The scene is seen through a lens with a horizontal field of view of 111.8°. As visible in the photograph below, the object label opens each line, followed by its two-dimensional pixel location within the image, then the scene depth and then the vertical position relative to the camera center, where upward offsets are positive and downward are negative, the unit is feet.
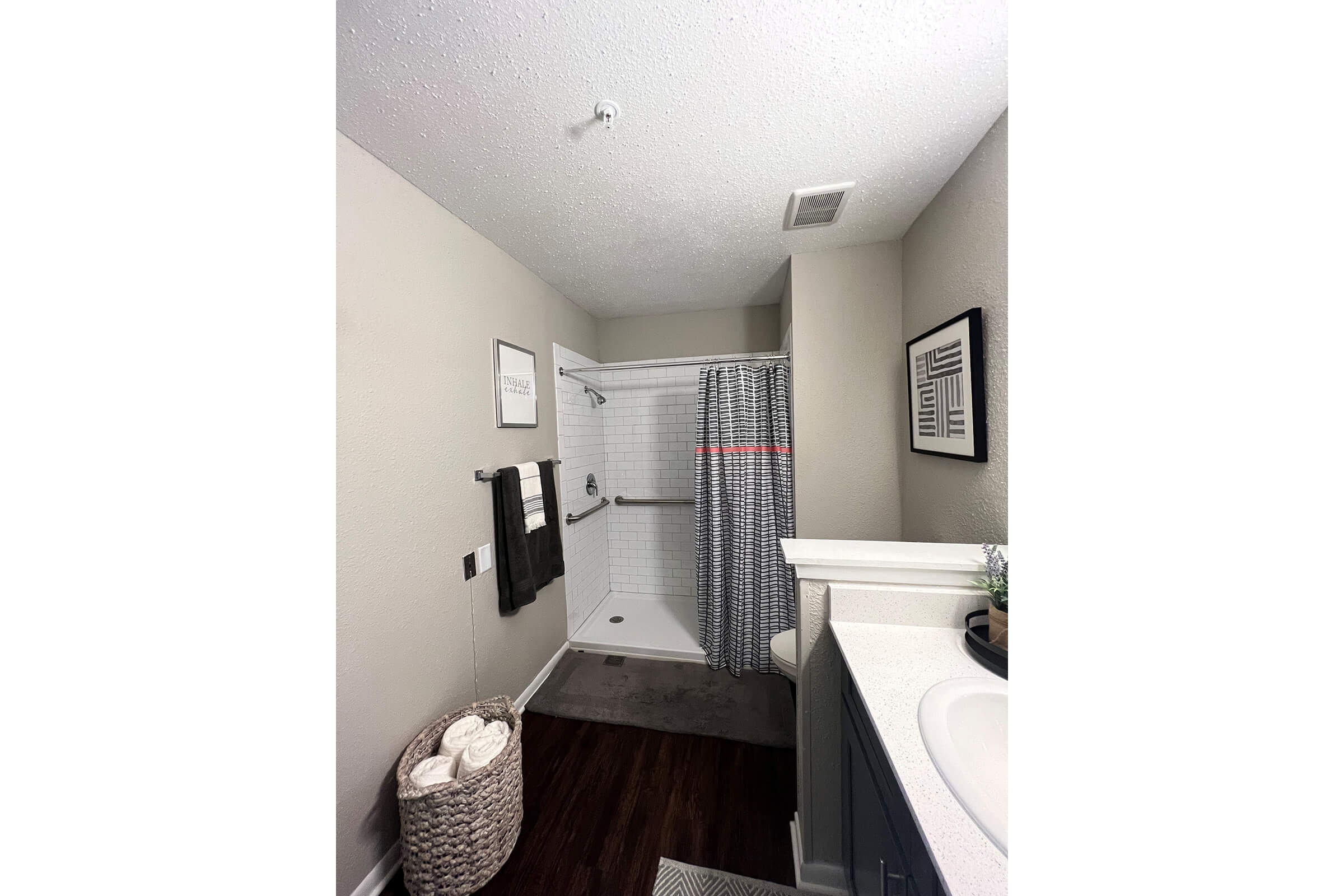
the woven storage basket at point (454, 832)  3.62 -3.05
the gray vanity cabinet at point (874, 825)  2.05 -2.01
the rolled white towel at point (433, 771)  3.86 -2.73
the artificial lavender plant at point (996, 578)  2.95 -0.89
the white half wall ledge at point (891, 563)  3.22 -0.83
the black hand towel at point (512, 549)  5.45 -1.18
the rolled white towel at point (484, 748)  3.89 -2.59
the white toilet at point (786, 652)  4.73 -2.23
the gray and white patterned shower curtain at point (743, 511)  6.74 -0.95
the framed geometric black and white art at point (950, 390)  3.86 +0.53
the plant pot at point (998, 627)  2.83 -1.14
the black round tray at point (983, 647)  2.76 -1.27
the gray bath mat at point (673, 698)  5.54 -3.32
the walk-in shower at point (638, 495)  8.30 -0.86
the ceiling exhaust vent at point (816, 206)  4.62 +2.59
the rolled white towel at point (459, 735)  4.12 -2.61
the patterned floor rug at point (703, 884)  3.74 -3.63
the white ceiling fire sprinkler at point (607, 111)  3.39 +2.57
